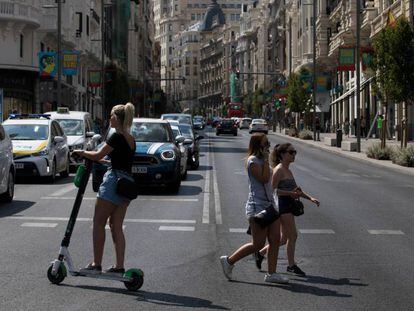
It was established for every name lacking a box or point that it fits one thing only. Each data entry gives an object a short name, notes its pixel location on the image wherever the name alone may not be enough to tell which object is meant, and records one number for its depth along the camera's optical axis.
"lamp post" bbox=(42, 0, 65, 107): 40.97
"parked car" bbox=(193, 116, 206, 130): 90.55
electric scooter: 7.83
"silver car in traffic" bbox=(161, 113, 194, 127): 36.84
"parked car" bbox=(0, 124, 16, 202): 14.99
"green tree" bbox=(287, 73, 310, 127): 67.75
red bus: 136.12
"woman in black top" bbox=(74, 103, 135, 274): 7.86
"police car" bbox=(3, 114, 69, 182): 20.61
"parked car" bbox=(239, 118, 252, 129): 100.00
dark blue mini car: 18.05
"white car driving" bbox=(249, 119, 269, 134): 68.80
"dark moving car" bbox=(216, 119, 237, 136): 72.00
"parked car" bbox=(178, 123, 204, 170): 26.58
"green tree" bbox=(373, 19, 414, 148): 33.25
